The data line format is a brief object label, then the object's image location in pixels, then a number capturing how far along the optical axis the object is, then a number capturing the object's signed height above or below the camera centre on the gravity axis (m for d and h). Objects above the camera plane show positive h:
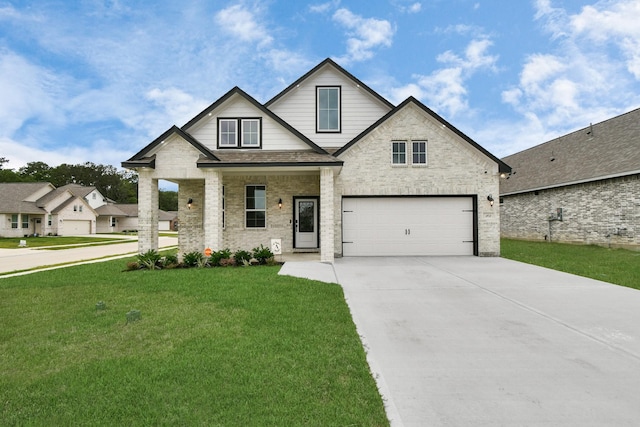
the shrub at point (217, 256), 10.42 -1.25
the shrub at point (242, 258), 10.41 -1.29
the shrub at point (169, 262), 10.34 -1.39
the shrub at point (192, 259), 10.36 -1.30
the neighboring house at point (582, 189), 16.08 +1.59
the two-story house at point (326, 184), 10.92 +1.34
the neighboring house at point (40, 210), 34.75 +1.17
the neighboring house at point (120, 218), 48.94 +0.25
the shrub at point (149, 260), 10.24 -1.31
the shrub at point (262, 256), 10.66 -1.26
